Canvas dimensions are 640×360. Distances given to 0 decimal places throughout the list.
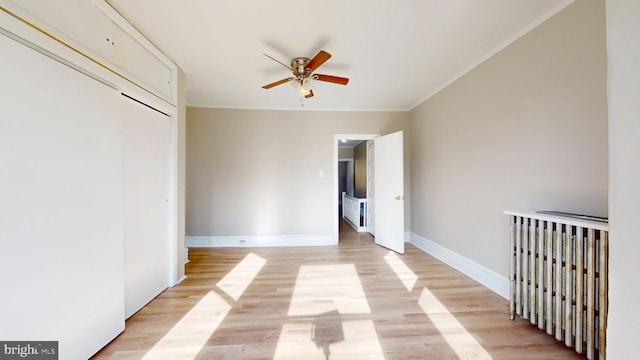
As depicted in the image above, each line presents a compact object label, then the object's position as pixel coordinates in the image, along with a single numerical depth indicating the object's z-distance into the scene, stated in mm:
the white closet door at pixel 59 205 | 1105
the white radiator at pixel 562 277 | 1300
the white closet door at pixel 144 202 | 1929
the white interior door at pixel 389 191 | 3709
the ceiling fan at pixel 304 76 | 2350
